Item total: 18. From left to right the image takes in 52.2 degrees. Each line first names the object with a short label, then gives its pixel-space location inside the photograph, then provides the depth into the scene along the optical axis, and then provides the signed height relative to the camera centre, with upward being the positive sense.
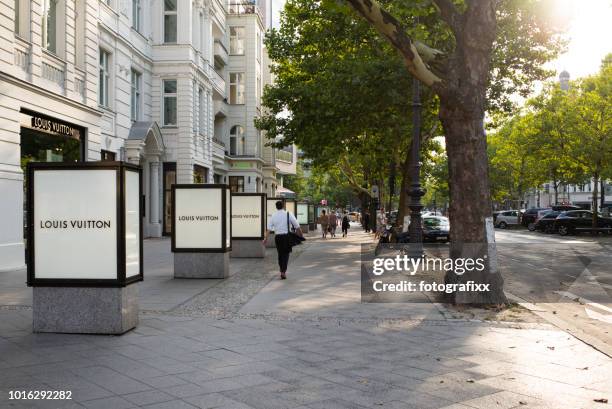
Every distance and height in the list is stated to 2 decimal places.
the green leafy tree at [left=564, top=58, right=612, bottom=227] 34.69 +4.90
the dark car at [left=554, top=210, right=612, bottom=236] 38.28 -0.72
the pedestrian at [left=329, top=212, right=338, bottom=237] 36.94 -0.66
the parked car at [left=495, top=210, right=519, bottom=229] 53.59 -0.69
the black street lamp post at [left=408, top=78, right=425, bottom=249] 16.31 +0.56
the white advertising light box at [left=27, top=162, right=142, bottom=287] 7.10 -0.11
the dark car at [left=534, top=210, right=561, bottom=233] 40.80 -0.80
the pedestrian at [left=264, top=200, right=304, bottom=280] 13.34 -0.33
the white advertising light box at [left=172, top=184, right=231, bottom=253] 13.16 -0.09
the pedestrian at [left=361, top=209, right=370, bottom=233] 49.03 -0.76
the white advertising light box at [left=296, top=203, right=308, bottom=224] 38.51 +0.01
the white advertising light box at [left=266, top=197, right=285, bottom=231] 23.98 +0.33
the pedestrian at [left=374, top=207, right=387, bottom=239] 27.97 -0.44
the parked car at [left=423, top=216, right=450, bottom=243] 28.00 -0.82
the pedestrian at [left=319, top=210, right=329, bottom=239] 36.06 -0.53
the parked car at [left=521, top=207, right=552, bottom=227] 49.62 -0.41
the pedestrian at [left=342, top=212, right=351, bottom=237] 38.16 -0.70
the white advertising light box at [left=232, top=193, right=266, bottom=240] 18.55 -0.07
